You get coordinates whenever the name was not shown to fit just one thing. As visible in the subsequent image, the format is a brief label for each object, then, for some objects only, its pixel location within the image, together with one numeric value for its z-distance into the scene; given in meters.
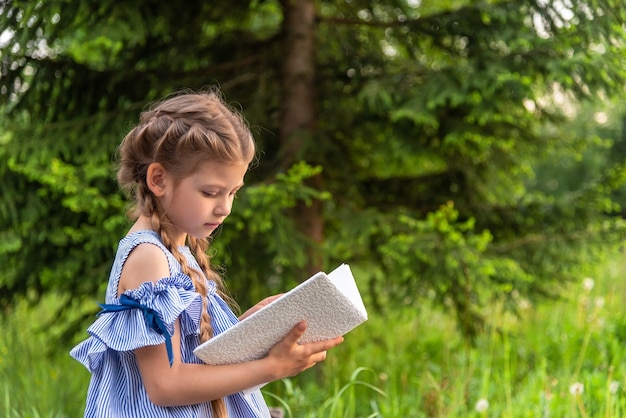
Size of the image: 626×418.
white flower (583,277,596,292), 4.00
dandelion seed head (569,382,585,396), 2.57
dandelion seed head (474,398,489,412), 2.55
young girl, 1.63
